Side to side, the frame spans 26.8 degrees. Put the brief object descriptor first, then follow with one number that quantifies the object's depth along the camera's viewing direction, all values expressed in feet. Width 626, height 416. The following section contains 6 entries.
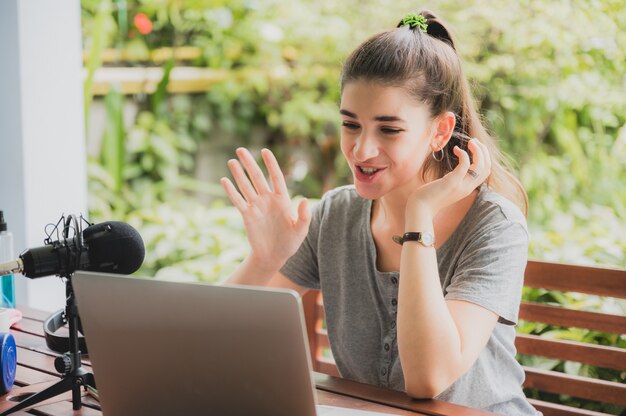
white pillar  8.17
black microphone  5.69
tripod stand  5.80
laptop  4.88
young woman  6.10
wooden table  5.80
